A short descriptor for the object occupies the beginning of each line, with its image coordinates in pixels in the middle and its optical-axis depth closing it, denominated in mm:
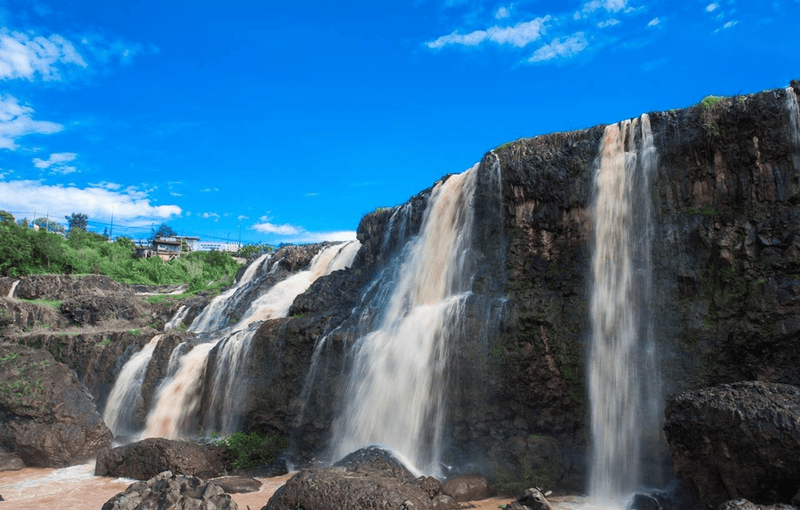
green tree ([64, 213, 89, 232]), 74875
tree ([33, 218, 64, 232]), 65750
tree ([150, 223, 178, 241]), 78719
